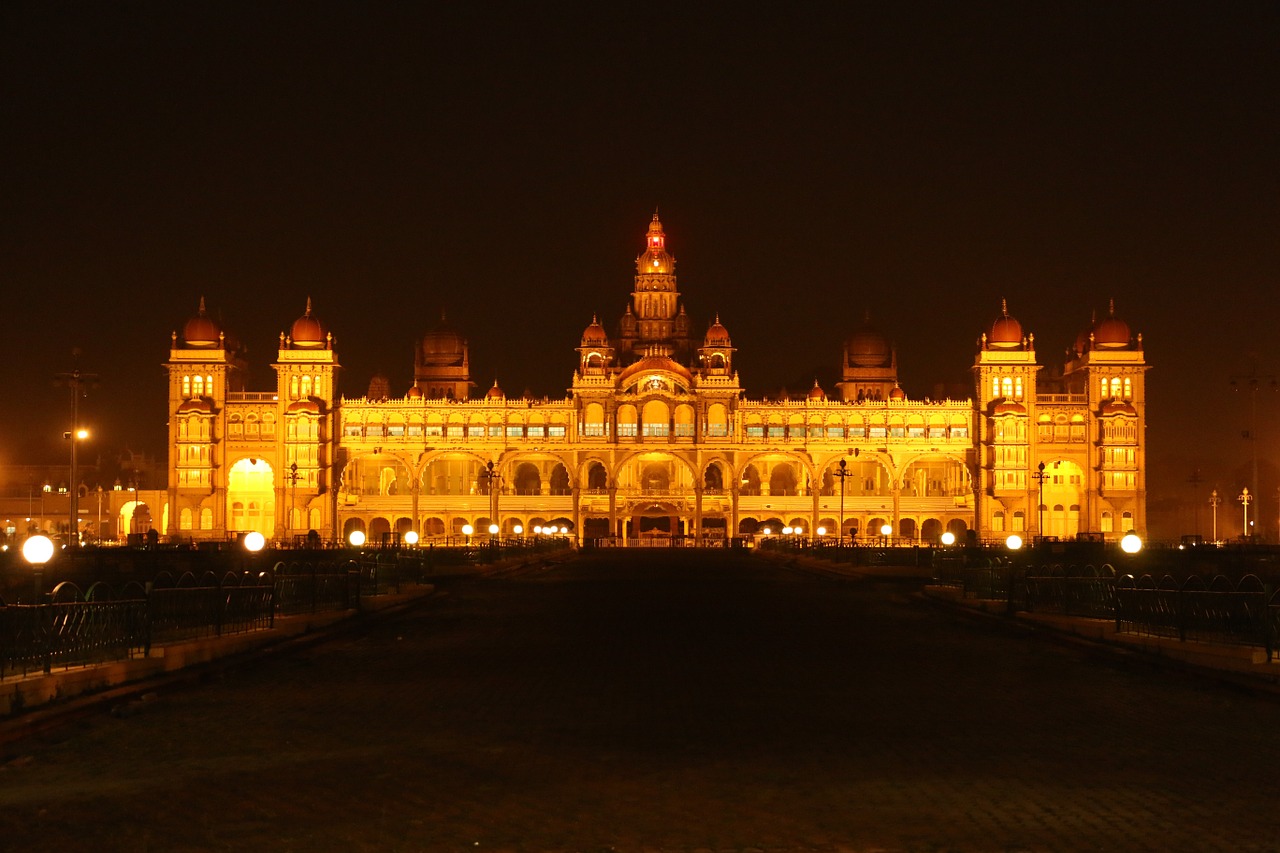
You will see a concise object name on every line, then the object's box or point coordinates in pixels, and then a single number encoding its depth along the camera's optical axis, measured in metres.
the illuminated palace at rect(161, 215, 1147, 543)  115.94
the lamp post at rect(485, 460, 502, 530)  115.81
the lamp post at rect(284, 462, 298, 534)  111.47
